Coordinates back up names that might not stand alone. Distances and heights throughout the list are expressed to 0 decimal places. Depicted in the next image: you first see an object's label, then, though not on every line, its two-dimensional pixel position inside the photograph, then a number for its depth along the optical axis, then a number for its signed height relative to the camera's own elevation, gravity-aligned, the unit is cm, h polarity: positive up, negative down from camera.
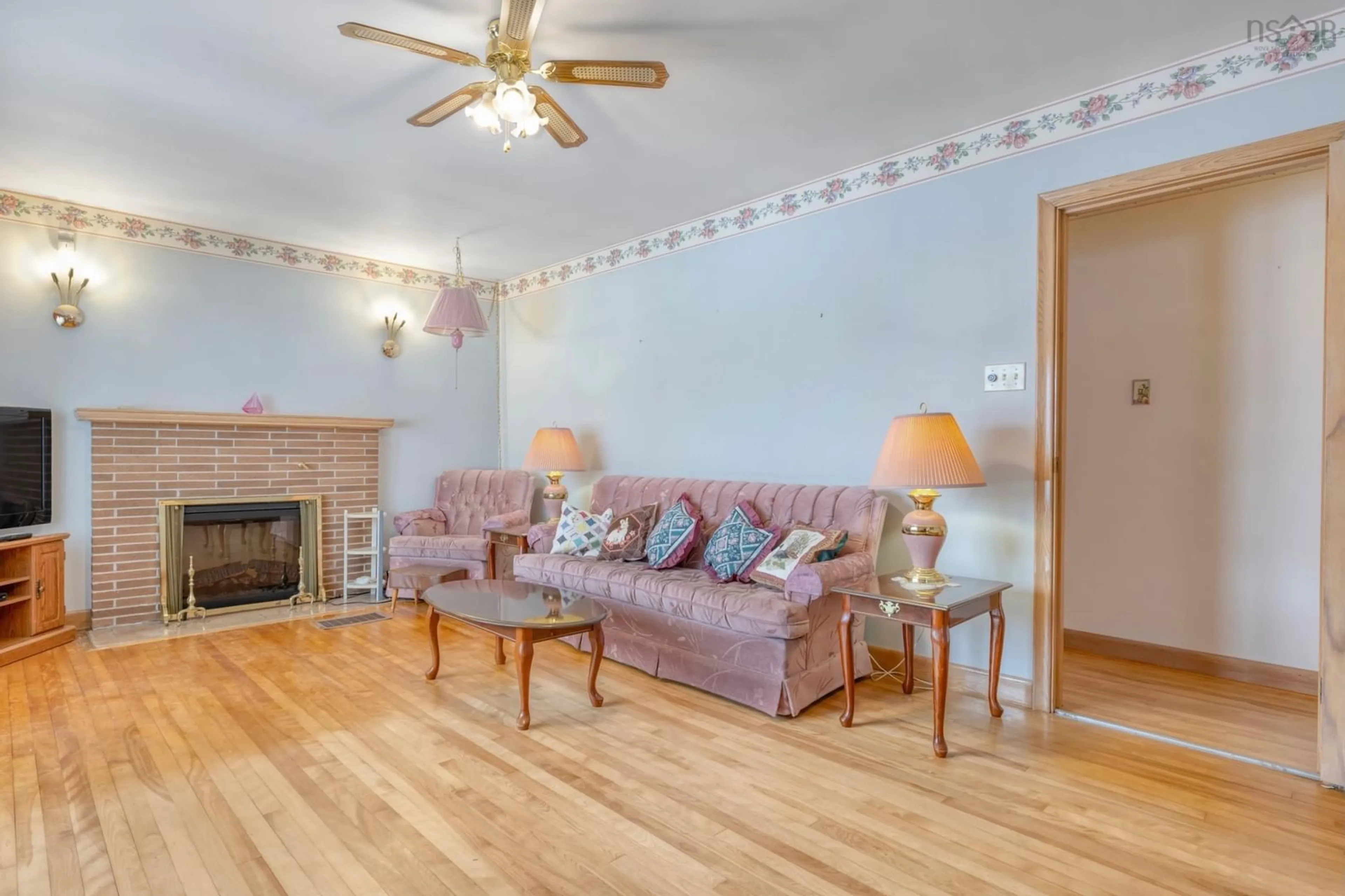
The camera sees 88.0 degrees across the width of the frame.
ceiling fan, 209 +116
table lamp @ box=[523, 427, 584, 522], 477 -9
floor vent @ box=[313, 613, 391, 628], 438 -113
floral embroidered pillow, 303 -47
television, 371 -12
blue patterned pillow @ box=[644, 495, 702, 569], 362 -49
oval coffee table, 274 -71
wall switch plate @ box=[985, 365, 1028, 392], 300 +30
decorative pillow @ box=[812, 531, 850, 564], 303 -48
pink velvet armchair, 479 -54
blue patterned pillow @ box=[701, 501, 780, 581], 328 -47
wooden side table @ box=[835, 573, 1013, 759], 250 -62
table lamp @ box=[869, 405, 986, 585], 266 -9
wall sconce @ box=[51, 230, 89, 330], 402 +90
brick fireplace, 421 -19
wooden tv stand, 366 -81
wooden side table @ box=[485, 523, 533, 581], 461 -70
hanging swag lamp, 445 +85
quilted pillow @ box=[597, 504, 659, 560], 381 -50
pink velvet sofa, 283 -73
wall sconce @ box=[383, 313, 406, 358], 536 +83
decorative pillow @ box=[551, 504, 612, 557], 399 -51
